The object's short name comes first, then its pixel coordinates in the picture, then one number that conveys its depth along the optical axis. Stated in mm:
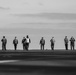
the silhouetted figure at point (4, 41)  56906
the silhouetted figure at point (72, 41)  60094
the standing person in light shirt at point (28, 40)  55700
